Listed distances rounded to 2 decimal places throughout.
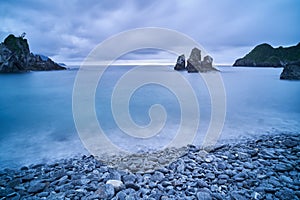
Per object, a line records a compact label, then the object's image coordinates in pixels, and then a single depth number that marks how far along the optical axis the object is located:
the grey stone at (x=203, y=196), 2.27
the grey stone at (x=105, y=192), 2.31
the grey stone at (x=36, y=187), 2.50
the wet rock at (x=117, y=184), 2.47
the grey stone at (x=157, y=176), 2.70
